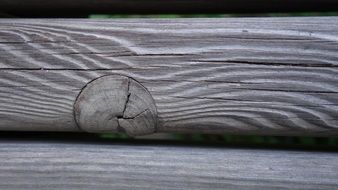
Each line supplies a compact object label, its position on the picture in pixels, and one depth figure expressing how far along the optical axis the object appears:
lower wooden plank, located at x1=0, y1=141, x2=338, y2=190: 0.23
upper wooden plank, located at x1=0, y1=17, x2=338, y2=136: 0.23
